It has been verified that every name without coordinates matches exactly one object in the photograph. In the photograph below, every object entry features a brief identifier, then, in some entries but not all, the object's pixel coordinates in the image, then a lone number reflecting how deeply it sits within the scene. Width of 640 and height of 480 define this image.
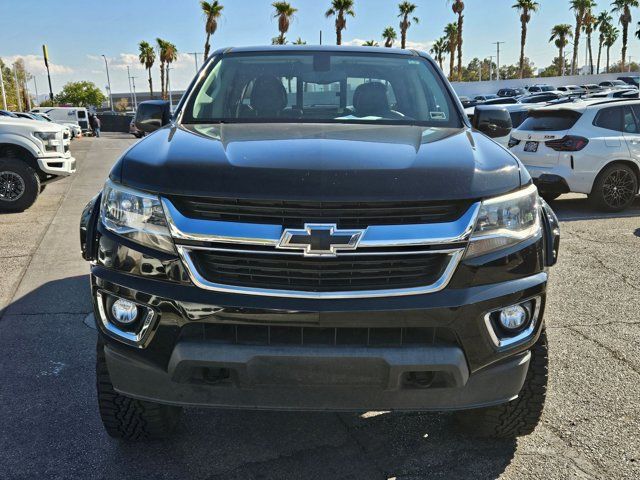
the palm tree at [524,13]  61.47
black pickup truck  2.27
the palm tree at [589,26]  72.14
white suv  9.17
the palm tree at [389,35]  72.81
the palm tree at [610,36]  87.25
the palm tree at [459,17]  59.90
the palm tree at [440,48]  88.06
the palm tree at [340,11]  52.64
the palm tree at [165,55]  68.25
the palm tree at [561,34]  78.56
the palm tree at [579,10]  68.00
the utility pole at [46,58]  72.94
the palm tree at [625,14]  67.88
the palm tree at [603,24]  85.25
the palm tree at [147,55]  71.00
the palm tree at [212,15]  54.53
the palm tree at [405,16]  65.94
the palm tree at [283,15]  52.81
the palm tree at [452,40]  66.69
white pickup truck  9.73
